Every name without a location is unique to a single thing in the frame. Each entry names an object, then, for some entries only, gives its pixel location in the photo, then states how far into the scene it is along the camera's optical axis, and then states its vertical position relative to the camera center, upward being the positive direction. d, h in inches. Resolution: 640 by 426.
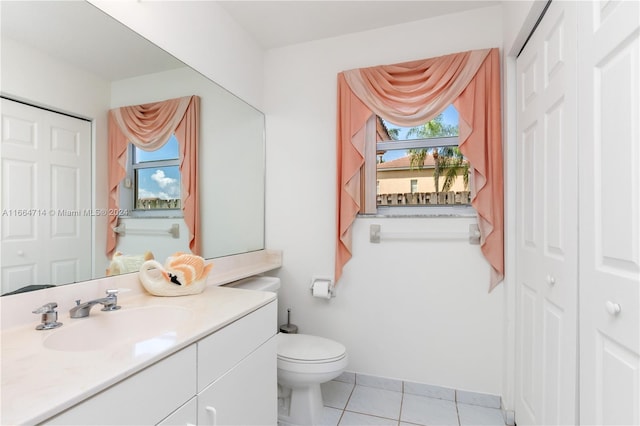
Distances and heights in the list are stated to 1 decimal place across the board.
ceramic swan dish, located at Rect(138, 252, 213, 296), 53.8 -11.8
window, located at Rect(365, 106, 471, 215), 79.2 +12.2
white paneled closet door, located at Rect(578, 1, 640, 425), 30.4 +0.2
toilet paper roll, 83.9 -21.6
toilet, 63.7 -34.1
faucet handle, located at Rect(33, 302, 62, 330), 37.8 -13.4
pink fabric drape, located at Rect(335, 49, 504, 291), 72.2 +25.9
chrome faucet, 41.8 -13.4
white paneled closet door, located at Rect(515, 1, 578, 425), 42.5 -1.8
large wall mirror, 38.7 +12.9
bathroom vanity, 24.5 -15.6
